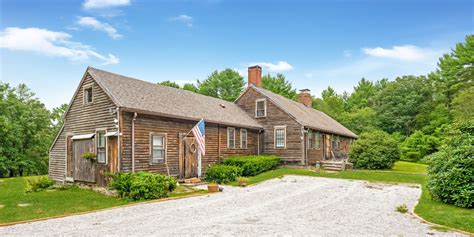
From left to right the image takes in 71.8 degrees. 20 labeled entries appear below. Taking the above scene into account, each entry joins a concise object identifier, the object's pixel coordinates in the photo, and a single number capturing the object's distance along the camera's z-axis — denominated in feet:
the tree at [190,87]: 179.70
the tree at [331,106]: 169.31
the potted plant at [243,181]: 52.32
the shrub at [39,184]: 48.96
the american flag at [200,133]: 51.52
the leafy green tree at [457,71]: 142.92
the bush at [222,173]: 56.39
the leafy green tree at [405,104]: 154.30
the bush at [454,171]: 32.27
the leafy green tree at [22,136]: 104.06
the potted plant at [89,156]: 48.96
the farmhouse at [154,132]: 47.47
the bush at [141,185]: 39.52
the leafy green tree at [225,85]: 177.27
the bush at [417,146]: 111.96
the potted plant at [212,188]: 45.91
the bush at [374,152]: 75.82
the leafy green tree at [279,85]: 178.09
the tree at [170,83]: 165.74
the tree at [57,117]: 128.26
